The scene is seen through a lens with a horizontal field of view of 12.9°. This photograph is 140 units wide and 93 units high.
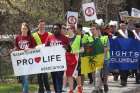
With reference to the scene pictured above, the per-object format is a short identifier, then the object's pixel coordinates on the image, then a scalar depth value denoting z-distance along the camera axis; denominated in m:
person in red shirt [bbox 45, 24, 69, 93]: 16.16
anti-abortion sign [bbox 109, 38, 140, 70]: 20.56
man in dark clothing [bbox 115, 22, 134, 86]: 20.45
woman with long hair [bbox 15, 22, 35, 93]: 15.83
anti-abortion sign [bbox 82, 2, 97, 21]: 22.16
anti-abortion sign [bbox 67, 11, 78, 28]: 21.88
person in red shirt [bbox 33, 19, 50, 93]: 16.12
